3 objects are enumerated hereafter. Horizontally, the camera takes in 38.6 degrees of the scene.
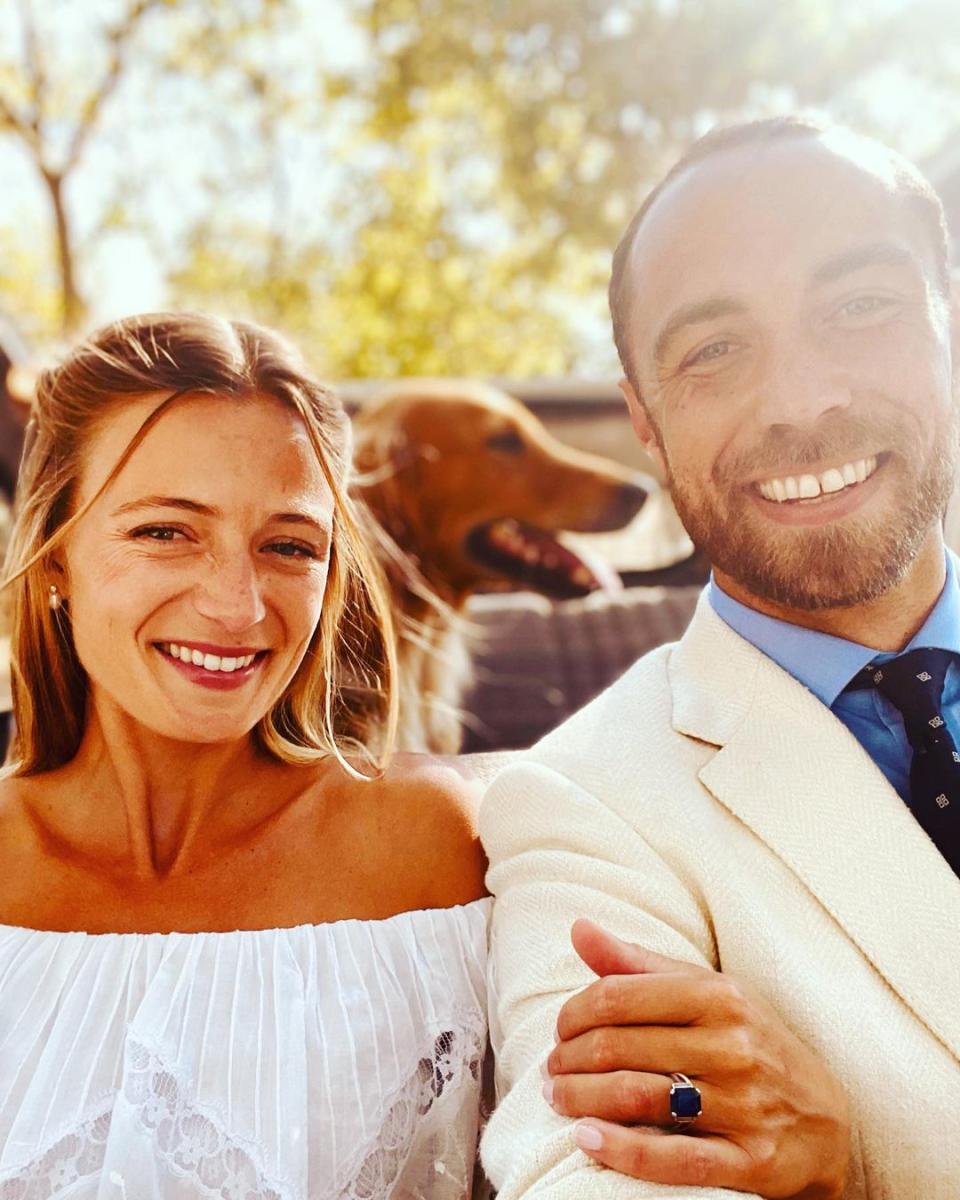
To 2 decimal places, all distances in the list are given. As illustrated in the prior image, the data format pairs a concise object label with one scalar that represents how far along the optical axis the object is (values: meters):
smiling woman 0.57
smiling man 0.51
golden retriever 1.42
